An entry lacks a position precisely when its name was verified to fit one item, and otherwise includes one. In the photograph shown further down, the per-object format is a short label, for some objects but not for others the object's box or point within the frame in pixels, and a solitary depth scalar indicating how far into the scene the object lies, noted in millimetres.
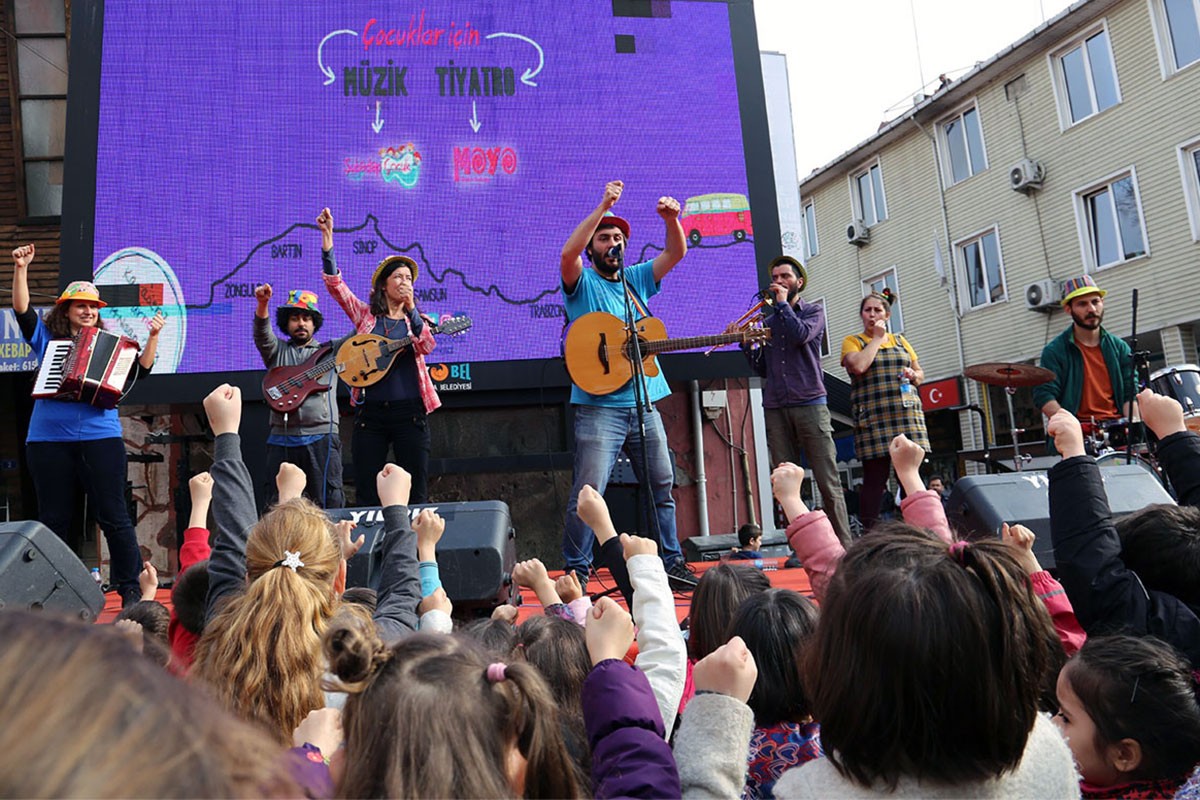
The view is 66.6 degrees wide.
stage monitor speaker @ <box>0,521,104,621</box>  2988
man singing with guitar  4477
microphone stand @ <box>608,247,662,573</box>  4121
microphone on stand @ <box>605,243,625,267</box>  4578
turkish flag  17156
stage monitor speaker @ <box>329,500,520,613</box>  3727
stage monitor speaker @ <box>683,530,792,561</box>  6516
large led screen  6652
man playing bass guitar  5676
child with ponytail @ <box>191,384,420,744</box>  1805
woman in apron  5402
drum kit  5096
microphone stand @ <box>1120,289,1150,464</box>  5180
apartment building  13547
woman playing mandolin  5145
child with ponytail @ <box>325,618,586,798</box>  1049
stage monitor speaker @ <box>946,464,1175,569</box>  3732
